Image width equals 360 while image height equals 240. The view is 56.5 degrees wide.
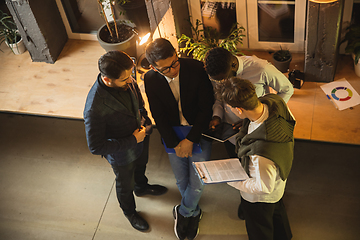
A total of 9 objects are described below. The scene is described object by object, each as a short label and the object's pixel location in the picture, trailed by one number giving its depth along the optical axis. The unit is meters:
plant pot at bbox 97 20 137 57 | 3.86
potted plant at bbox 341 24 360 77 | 3.40
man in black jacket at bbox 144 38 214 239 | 2.17
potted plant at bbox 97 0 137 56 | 3.88
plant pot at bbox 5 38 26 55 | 4.58
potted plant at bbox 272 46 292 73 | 3.66
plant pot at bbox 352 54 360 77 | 3.50
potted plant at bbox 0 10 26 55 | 4.44
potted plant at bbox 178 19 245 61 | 3.44
